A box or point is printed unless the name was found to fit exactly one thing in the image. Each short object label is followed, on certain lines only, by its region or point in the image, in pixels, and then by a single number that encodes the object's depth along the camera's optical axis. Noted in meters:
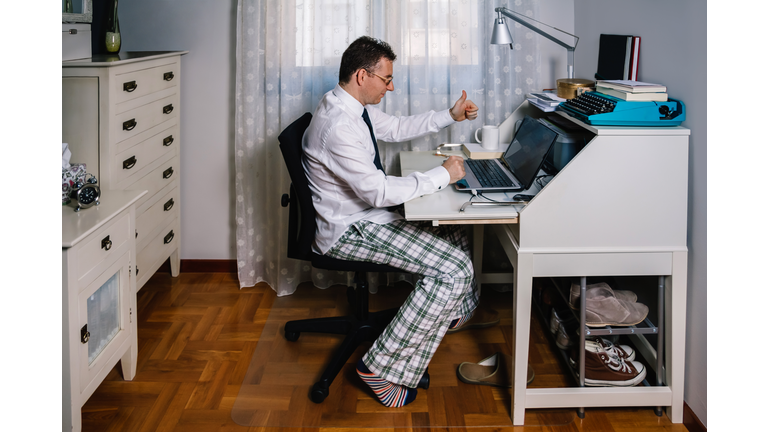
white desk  1.87
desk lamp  2.43
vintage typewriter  1.90
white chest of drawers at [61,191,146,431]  1.76
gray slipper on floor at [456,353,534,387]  2.28
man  2.08
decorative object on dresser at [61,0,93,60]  2.29
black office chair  2.17
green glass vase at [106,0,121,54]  2.68
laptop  2.12
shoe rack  2.01
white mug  2.66
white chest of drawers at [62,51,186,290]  2.28
